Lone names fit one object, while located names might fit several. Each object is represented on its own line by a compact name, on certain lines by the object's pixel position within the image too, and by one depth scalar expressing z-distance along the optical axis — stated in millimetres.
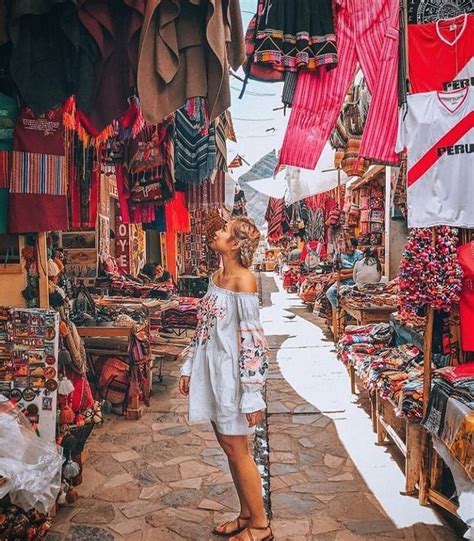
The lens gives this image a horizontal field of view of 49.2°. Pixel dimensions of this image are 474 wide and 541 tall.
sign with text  9836
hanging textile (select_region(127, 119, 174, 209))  6559
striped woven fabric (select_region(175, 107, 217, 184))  6953
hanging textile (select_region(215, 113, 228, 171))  7698
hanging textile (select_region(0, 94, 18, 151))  3539
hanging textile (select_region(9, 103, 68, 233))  3568
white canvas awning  10648
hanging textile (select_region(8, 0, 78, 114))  2869
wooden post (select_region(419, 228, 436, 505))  3775
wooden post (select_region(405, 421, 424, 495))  3945
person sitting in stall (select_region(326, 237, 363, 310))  10633
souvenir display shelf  3723
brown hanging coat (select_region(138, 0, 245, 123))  2762
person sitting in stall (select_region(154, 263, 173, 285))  10276
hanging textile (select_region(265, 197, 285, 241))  22523
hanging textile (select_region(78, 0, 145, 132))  2801
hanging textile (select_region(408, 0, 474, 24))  3588
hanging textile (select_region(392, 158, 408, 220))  6590
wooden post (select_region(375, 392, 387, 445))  5141
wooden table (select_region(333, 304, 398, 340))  7465
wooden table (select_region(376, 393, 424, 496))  3947
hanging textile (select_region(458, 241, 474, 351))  3625
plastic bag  3004
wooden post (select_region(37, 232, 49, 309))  3836
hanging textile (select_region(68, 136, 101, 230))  5297
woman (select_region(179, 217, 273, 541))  3197
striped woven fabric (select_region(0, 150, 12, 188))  3584
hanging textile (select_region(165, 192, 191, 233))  8328
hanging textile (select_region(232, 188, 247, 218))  22150
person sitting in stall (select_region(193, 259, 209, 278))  15580
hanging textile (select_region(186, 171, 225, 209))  8938
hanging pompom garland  3633
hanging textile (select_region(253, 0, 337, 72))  4281
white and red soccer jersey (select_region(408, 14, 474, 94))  3518
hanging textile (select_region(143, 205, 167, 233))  8195
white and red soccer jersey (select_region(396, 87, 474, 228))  3479
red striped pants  4211
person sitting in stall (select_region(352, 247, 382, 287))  9883
